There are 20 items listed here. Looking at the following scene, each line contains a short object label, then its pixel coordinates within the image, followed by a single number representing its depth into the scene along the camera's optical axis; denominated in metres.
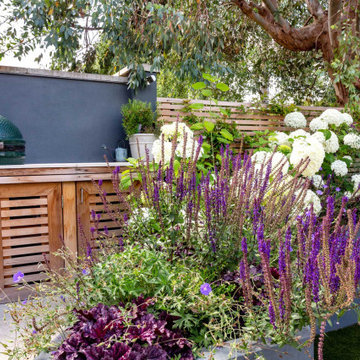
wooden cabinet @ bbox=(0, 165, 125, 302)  2.49
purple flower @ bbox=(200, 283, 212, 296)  1.26
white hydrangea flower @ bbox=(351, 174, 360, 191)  4.73
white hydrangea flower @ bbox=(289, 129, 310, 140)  3.94
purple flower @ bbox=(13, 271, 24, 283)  1.49
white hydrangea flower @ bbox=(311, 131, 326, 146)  4.21
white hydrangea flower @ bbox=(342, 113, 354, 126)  4.90
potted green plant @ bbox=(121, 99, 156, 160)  4.35
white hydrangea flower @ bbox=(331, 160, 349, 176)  4.29
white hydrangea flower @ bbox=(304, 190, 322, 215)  3.21
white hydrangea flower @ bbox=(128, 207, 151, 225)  1.81
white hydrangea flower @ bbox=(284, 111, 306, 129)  5.11
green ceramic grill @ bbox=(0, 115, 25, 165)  2.95
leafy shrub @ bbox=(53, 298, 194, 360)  1.12
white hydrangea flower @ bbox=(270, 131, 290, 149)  4.02
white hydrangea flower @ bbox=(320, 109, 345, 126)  4.87
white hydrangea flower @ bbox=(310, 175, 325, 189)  4.08
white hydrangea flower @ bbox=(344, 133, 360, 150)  4.75
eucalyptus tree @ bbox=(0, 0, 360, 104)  5.18
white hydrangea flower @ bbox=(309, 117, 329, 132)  4.87
